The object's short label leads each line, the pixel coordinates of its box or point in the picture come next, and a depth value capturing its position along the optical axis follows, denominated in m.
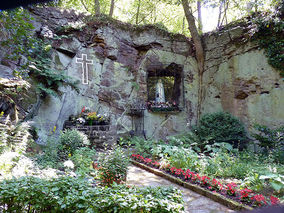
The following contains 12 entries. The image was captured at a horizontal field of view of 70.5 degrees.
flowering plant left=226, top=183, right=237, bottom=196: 3.08
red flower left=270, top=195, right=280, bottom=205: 2.59
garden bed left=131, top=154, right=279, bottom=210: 2.77
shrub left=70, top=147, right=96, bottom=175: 3.84
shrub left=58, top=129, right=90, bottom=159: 4.87
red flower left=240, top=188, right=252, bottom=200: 2.89
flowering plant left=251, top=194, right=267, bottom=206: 2.70
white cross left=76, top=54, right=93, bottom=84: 7.87
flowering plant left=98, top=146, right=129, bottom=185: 3.12
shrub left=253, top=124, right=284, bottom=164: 5.70
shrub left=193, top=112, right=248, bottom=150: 7.04
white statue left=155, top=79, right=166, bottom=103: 9.00
